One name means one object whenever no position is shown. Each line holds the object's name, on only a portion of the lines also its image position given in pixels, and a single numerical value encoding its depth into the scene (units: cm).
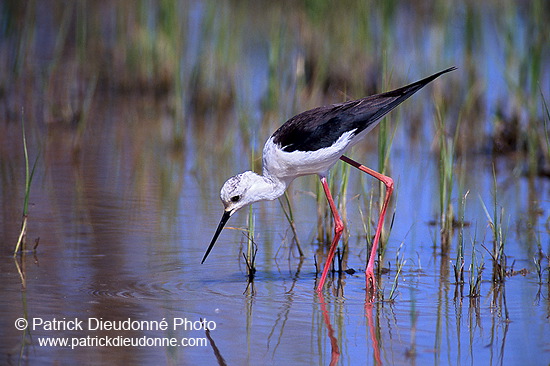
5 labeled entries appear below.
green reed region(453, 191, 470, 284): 913
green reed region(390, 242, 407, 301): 872
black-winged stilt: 968
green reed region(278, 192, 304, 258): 1023
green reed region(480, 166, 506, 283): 945
